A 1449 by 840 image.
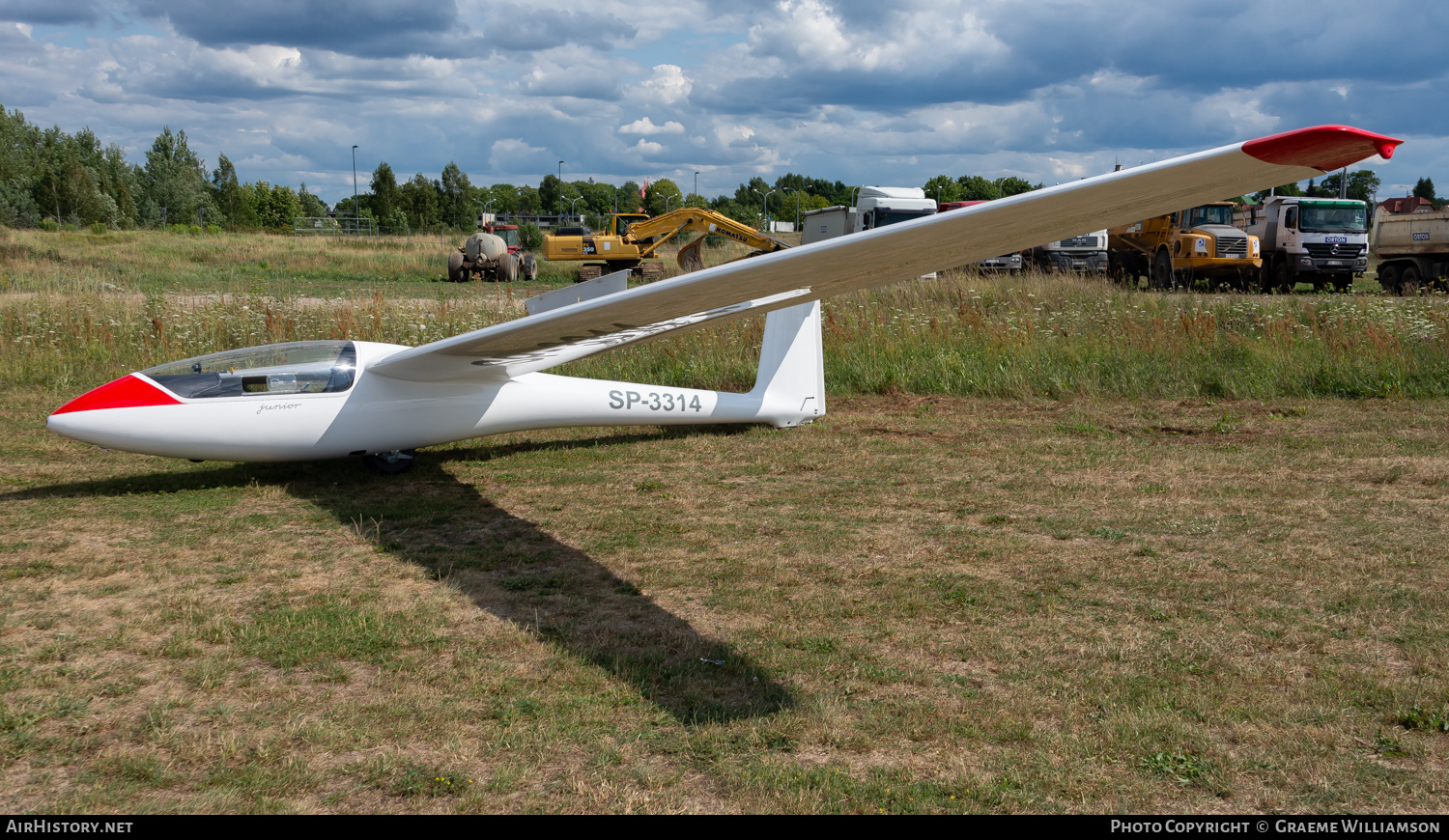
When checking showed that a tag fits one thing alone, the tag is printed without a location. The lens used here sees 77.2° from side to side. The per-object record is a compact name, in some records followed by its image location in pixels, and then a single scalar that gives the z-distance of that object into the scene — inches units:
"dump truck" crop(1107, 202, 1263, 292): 1026.1
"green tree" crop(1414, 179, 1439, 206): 4640.8
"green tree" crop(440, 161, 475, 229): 3902.6
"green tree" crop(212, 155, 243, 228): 3649.1
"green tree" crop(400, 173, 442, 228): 3513.8
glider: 145.5
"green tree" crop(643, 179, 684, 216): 4948.3
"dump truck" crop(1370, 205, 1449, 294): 983.0
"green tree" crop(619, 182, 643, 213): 6363.2
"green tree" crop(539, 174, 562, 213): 6466.5
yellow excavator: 1248.8
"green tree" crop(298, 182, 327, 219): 4783.5
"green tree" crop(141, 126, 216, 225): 3629.4
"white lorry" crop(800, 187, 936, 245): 1152.8
